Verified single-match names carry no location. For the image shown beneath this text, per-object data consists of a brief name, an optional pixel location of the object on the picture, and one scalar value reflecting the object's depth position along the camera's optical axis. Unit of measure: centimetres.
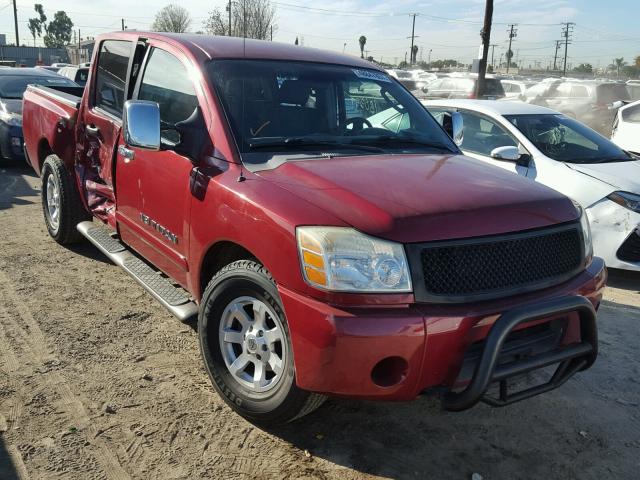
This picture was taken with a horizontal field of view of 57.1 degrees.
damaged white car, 541
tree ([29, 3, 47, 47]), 11068
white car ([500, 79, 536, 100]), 1962
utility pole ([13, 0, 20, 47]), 6369
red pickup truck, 241
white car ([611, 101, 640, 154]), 939
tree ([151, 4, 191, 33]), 5636
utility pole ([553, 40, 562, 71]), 9369
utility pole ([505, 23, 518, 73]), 8481
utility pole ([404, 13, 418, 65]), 8809
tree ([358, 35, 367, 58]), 8755
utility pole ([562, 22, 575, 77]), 9044
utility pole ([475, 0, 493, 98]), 1935
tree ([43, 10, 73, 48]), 11206
